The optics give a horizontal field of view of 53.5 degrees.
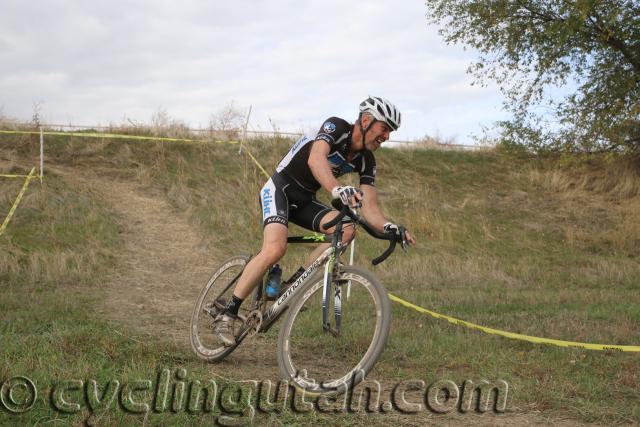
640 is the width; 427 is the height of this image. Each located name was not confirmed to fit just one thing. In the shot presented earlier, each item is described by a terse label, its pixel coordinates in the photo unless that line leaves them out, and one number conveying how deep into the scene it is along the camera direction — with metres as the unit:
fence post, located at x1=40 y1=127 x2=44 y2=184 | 15.83
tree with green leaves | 16.23
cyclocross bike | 4.53
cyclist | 5.35
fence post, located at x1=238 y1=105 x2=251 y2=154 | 20.75
